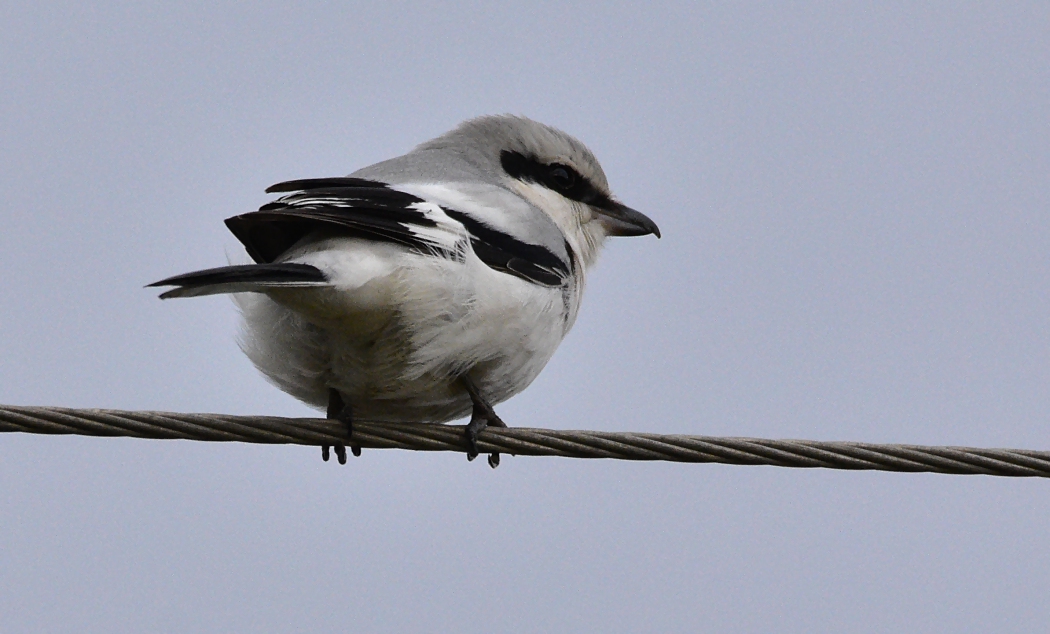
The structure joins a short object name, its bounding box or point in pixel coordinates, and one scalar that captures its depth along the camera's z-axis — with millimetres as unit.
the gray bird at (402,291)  8570
